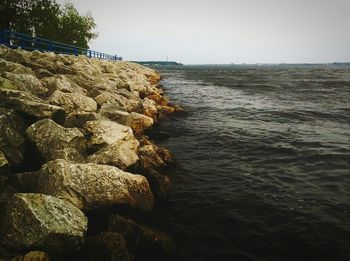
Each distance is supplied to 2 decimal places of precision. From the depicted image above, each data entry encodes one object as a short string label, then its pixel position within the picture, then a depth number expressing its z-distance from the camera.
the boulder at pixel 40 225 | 3.84
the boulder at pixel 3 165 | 4.80
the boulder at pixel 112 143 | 6.07
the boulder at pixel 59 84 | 8.39
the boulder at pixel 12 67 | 8.48
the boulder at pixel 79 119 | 7.34
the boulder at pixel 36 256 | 3.52
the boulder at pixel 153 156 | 7.04
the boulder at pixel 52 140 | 5.77
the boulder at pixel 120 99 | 9.71
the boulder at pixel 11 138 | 5.46
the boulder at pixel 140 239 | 4.44
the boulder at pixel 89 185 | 4.87
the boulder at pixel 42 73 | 9.55
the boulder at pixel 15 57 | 9.93
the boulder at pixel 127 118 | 8.49
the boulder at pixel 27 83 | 7.27
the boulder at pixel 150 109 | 11.54
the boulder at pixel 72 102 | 7.66
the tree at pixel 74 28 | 47.64
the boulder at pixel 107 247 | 4.00
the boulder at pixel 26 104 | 6.11
